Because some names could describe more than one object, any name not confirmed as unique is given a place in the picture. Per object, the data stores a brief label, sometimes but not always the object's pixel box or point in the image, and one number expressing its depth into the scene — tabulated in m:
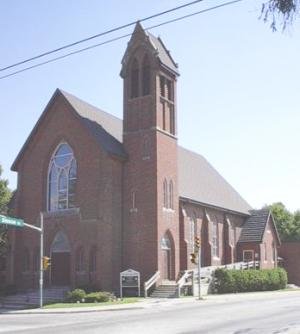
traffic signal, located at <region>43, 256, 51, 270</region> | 33.82
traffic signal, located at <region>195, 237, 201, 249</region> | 37.16
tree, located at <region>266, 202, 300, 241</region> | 85.62
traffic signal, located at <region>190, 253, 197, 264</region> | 36.97
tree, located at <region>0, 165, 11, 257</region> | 45.41
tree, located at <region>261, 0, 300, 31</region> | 8.71
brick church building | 39.75
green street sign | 29.93
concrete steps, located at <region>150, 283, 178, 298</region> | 37.97
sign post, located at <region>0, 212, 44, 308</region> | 29.98
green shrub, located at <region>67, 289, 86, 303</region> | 35.31
